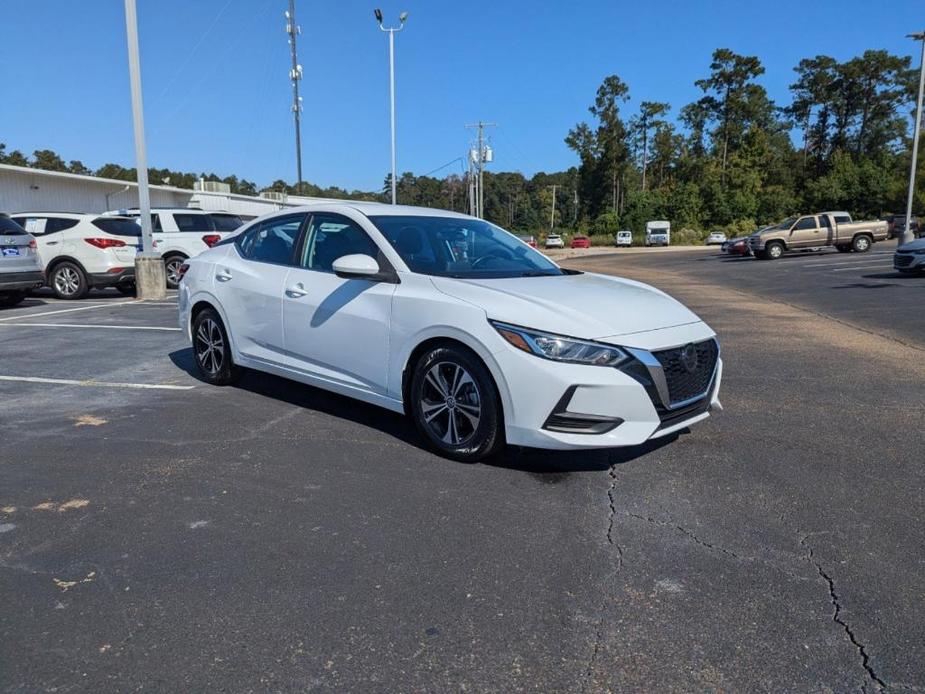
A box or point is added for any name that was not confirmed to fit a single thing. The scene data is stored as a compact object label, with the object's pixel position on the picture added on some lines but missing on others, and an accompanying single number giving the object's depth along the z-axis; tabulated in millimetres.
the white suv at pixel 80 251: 13531
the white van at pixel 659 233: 73000
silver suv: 11258
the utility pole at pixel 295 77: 46562
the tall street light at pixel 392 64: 33550
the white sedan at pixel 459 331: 3895
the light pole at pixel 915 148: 27922
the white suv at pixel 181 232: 15250
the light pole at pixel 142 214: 13586
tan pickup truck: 32406
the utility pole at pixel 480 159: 55156
